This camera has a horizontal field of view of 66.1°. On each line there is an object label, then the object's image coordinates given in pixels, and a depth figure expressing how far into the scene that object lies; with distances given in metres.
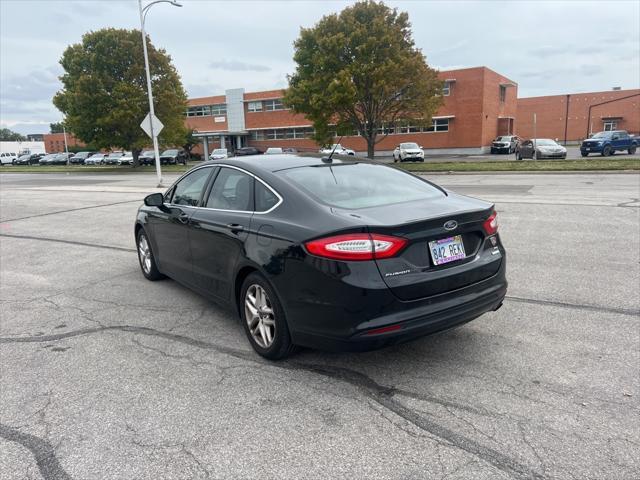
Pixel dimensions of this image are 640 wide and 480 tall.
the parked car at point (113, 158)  56.68
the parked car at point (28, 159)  70.44
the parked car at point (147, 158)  50.22
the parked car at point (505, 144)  42.16
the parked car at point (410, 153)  35.78
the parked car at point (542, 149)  29.88
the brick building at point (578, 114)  59.40
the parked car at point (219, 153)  39.59
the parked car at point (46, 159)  67.12
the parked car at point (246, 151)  38.15
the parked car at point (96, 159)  59.38
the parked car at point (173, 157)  47.62
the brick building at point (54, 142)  98.38
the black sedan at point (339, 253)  3.13
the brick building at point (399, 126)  44.59
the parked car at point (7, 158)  74.31
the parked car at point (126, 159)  53.80
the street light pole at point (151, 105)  22.23
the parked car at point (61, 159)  65.69
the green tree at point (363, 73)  27.59
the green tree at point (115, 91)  37.81
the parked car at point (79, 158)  65.08
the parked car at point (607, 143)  31.22
